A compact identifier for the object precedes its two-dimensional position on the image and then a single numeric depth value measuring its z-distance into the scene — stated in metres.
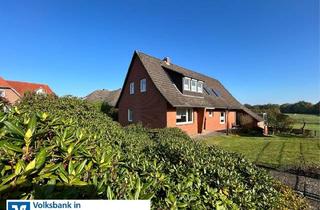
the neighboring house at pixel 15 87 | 38.31
